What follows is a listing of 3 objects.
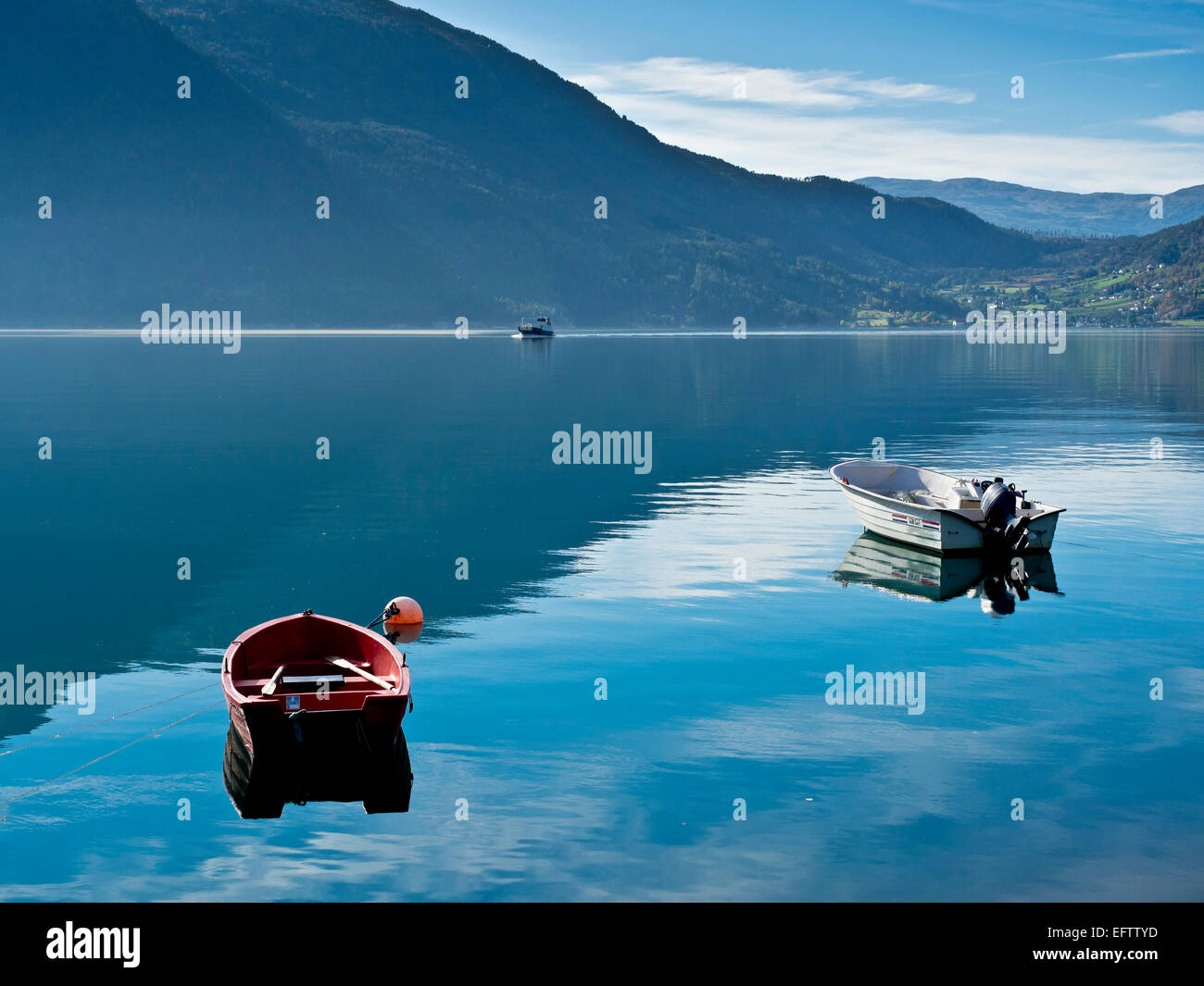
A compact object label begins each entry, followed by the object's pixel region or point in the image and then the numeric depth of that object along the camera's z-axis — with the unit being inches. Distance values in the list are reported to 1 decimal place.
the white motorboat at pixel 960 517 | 1504.7
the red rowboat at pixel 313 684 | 762.8
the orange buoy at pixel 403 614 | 1192.8
